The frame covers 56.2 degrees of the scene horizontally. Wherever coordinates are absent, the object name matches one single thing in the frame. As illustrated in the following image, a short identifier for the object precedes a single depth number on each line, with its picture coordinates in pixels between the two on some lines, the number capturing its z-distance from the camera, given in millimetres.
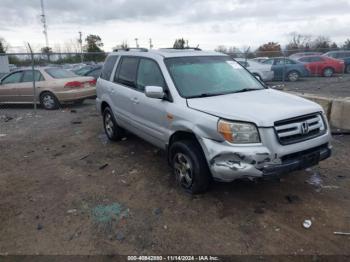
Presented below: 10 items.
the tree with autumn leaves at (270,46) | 53481
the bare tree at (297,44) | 51869
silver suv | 3666
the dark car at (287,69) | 18625
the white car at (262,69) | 17344
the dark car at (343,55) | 21375
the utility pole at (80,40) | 66338
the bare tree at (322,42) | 45262
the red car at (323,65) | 19922
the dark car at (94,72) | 14498
